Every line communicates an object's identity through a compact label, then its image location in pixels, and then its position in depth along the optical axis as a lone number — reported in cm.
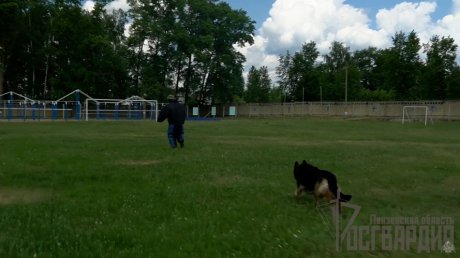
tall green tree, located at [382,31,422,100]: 7094
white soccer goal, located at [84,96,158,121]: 5547
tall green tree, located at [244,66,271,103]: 10150
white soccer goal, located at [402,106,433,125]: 5923
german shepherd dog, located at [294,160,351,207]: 753
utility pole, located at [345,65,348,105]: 8482
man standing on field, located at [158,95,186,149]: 1603
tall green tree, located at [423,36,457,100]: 6531
